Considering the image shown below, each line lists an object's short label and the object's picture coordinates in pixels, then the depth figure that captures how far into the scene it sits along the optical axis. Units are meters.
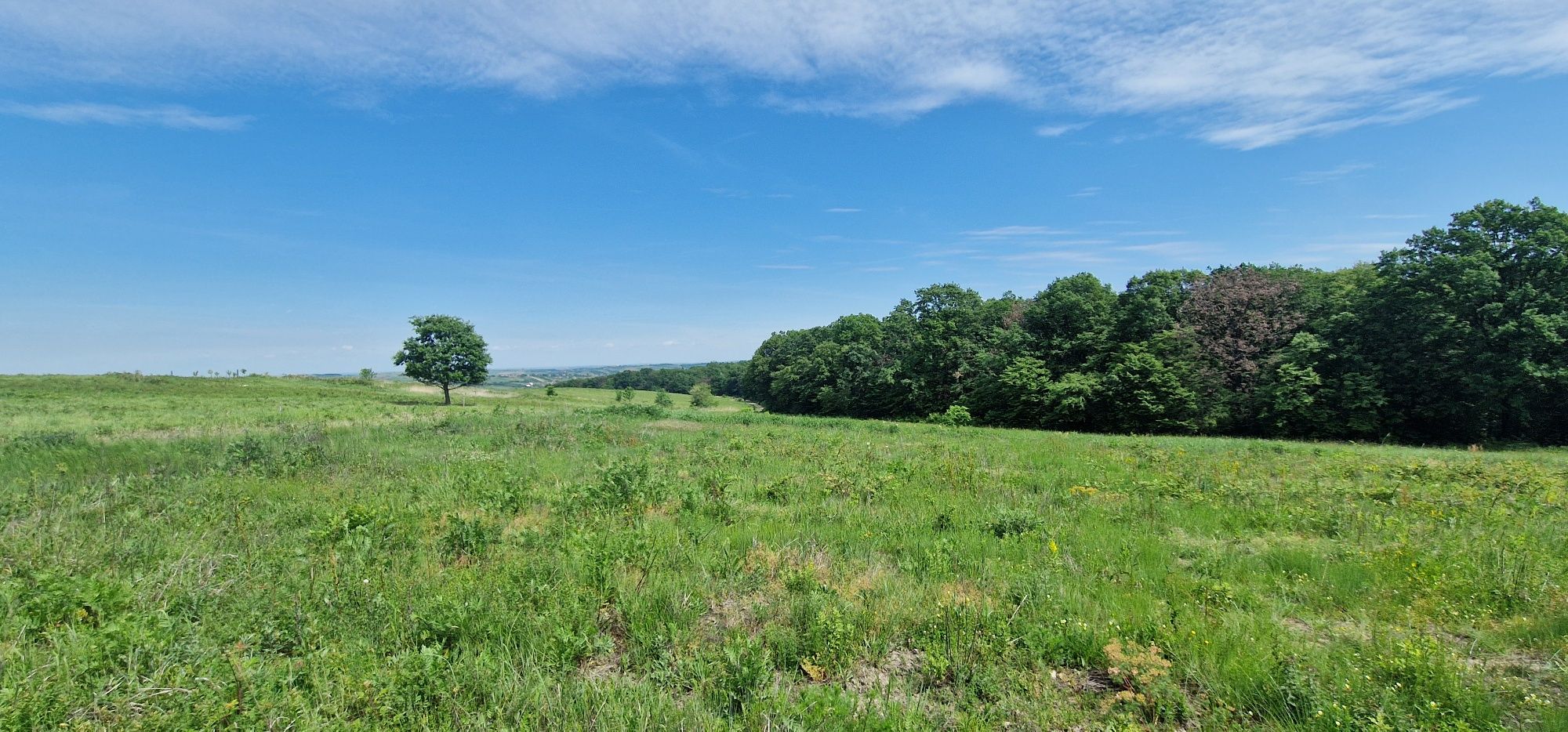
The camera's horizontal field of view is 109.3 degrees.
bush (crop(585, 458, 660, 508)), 8.67
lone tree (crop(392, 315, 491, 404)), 53.75
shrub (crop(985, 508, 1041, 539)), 7.08
